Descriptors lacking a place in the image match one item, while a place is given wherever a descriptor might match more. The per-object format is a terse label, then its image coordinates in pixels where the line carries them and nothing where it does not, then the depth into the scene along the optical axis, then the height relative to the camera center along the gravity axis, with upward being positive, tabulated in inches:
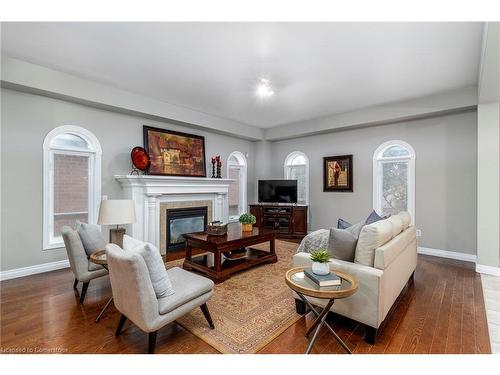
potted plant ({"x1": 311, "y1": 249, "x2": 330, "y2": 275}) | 79.0 -24.1
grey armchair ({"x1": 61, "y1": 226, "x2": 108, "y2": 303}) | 106.8 -31.3
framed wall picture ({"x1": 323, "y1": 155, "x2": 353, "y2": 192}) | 223.1 +14.5
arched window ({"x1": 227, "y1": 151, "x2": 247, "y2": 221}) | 263.0 +3.9
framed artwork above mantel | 189.8 +30.2
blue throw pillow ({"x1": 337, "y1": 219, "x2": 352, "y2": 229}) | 116.7 -17.3
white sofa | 80.7 -30.9
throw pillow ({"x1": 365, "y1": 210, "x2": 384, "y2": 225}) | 121.3 -14.7
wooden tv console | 232.1 -28.8
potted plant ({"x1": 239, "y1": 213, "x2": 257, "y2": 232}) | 163.5 -22.3
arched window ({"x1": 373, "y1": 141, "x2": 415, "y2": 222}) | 192.4 +8.9
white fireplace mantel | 172.9 -4.1
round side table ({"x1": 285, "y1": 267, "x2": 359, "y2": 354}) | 70.8 -29.8
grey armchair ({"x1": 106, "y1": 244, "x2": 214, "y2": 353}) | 68.3 -33.3
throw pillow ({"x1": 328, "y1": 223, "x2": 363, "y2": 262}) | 93.4 -21.3
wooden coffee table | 133.3 -40.9
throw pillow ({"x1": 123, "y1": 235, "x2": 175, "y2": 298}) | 72.2 -24.6
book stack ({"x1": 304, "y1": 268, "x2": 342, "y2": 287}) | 74.4 -27.9
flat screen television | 242.2 -2.4
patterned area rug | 81.0 -49.8
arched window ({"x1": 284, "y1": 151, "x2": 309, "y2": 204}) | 254.7 +18.3
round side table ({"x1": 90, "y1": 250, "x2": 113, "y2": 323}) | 94.1 -29.1
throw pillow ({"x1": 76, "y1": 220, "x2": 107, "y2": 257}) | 113.8 -23.4
